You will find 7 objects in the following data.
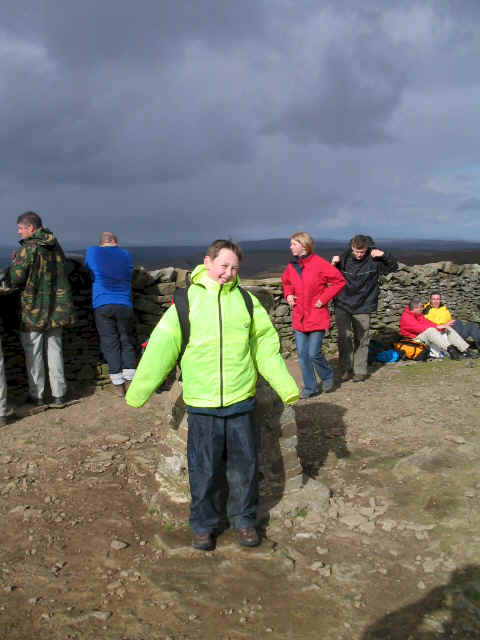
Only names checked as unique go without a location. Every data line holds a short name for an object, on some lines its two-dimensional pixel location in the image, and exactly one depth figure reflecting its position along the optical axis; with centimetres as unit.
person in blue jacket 721
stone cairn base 434
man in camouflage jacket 649
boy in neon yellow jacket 363
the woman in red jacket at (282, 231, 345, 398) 681
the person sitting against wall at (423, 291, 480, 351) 1030
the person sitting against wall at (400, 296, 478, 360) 974
